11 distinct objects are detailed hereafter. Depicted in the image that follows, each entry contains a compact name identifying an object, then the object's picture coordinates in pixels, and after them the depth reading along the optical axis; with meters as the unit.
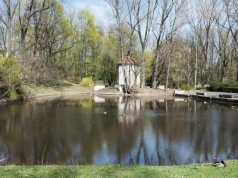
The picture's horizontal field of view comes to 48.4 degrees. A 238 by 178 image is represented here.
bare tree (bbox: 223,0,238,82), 36.84
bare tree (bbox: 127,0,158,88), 37.16
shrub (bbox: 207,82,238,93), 31.85
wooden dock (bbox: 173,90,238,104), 24.38
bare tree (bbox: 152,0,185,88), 37.81
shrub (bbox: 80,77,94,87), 46.16
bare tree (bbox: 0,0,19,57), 31.15
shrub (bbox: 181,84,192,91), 40.26
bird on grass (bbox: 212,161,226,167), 5.87
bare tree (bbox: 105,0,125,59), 35.98
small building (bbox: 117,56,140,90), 40.12
